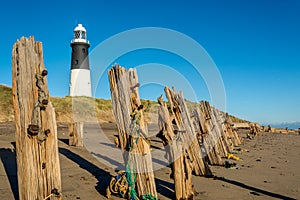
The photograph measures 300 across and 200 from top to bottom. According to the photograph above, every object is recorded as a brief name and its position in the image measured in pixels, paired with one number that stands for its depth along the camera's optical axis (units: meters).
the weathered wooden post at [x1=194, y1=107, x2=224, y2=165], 10.30
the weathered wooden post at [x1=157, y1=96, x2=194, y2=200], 5.93
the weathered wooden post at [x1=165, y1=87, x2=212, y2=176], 7.74
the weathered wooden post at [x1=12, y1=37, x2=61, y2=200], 4.53
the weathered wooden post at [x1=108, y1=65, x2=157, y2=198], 5.69
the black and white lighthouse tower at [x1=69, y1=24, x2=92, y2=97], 42.97
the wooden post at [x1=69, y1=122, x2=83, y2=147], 12.67
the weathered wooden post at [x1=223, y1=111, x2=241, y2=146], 16.60
